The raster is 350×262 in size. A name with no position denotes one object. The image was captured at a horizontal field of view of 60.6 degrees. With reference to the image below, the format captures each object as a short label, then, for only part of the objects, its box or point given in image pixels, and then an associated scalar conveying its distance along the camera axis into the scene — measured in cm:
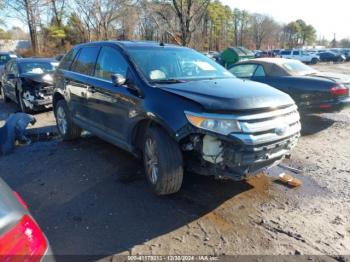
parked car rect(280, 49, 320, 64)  3768
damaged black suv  302
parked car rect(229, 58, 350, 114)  665
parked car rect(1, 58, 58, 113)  852
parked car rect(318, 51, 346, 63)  3988
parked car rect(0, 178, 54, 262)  133
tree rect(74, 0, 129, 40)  3188
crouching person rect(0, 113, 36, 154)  562
